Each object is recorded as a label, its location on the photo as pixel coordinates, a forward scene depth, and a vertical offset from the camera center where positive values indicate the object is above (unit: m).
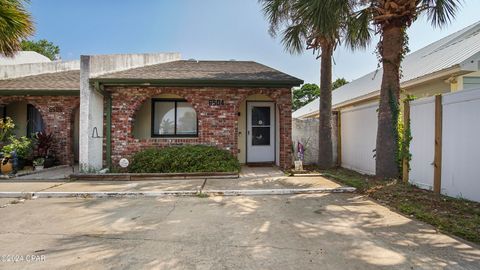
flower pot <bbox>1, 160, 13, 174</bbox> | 8.30 -1.05
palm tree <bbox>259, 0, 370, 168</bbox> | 8.97 +3.25
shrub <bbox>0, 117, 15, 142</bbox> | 9.31 +0.18
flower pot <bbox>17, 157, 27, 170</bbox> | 9.22 -1.04
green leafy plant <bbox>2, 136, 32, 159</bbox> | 8.61 -0.48
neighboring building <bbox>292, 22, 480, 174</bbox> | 7.70 +1.61
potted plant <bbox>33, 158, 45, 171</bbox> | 9.20 -1.02
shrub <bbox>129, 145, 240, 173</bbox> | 8.11 -0.85
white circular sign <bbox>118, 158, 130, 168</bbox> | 8.36 -0.92
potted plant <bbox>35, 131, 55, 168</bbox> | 9.42 -0.46
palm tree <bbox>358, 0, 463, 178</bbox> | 6.74 +1.94
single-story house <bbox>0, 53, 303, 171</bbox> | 8.57 +0.89
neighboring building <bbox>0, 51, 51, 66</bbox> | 13.06 +3.96
